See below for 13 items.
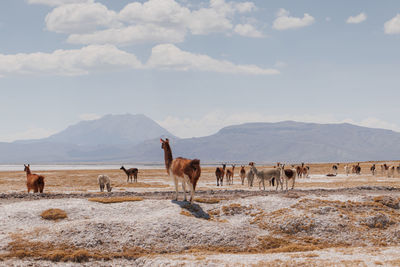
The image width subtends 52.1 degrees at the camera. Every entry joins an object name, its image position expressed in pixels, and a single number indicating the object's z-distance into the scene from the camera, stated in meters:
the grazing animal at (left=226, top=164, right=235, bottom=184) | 57.48
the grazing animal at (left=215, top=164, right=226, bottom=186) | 54.59
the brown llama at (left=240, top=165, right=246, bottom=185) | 55.51
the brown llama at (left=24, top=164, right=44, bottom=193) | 35.00
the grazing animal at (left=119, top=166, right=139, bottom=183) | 61.58
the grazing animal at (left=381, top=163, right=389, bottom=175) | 74.94
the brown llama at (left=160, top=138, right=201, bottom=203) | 24.42
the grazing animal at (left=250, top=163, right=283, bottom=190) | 39.75
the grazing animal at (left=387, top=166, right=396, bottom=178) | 66.79
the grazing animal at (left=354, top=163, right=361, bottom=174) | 79.84
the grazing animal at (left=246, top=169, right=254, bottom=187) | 46.08
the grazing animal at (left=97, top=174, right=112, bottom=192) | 41.31
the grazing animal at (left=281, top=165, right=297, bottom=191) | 40.47
